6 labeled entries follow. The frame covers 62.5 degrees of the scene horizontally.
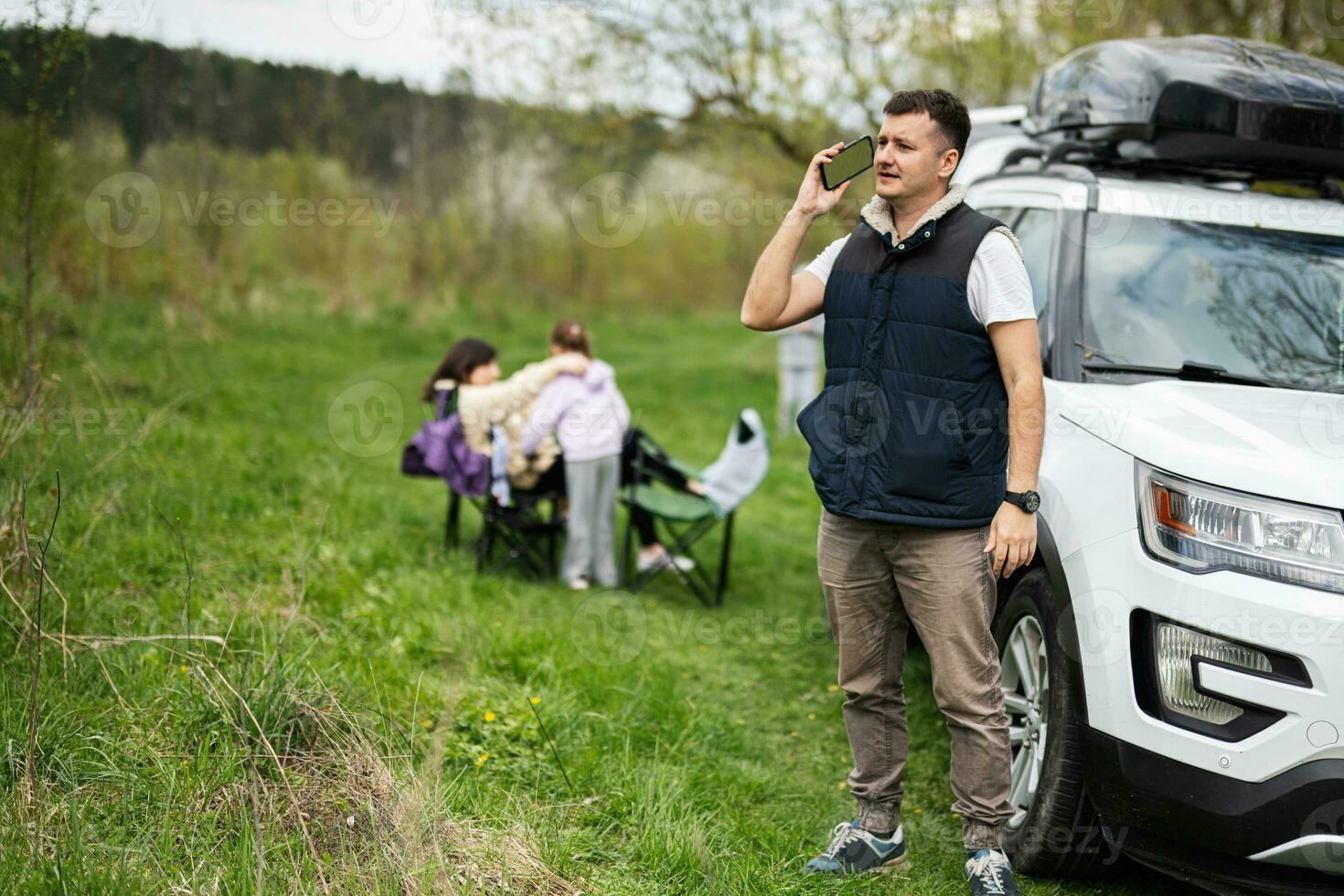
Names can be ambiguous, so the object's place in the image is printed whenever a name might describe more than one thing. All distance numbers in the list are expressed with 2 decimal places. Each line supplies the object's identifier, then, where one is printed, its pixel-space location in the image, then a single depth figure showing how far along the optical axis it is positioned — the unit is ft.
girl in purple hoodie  20.57
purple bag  20.30
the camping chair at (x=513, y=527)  20.45
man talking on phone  9.86
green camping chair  20.33
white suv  8.54
